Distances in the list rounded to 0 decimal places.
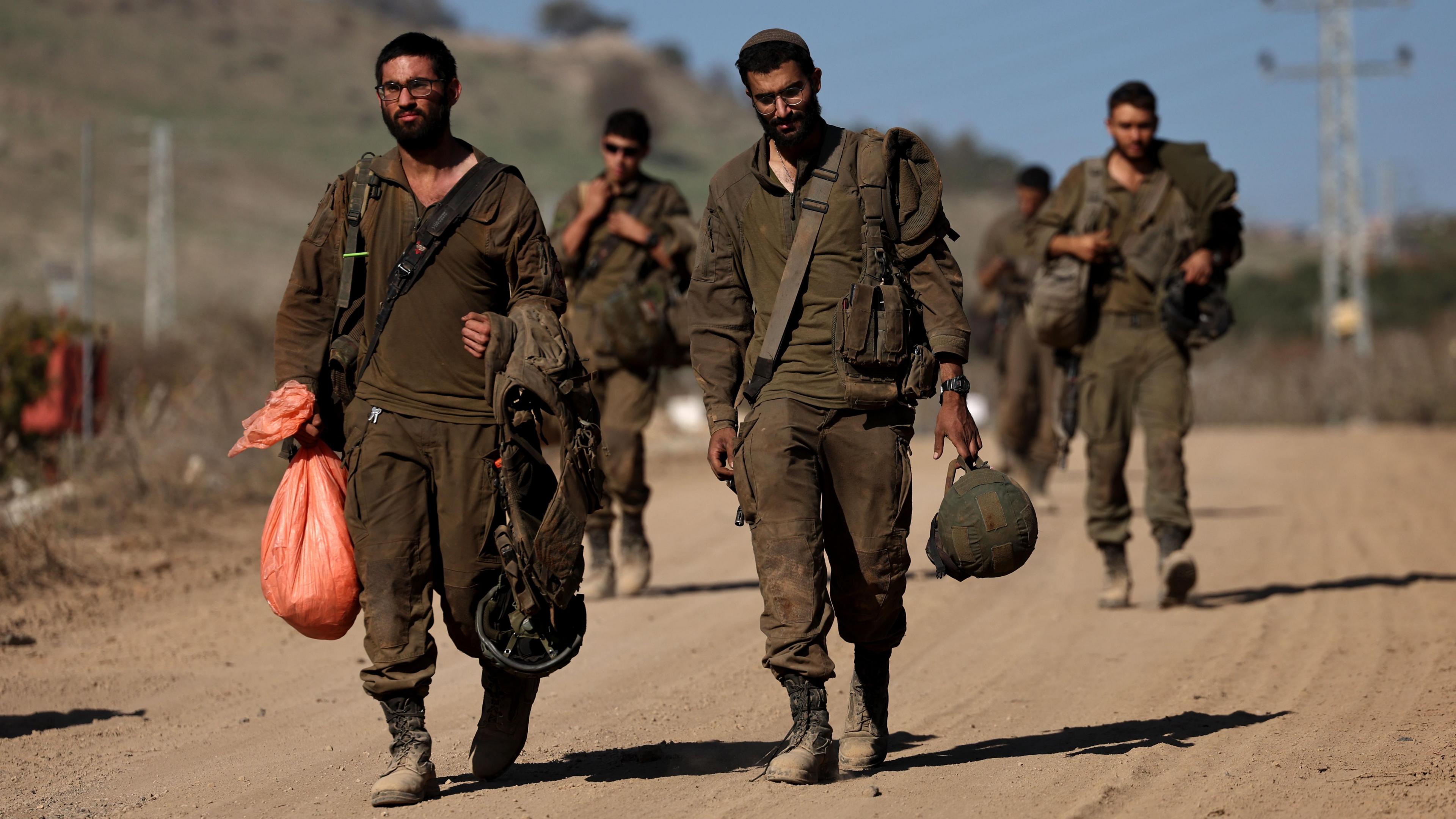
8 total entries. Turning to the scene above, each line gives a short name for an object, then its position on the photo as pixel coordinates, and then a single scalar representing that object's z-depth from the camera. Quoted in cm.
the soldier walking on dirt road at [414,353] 1043
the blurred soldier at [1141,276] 1819
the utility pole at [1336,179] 7419
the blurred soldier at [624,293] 1936
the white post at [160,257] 8606
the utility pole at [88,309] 2798
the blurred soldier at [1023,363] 2623
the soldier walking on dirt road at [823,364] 1065
